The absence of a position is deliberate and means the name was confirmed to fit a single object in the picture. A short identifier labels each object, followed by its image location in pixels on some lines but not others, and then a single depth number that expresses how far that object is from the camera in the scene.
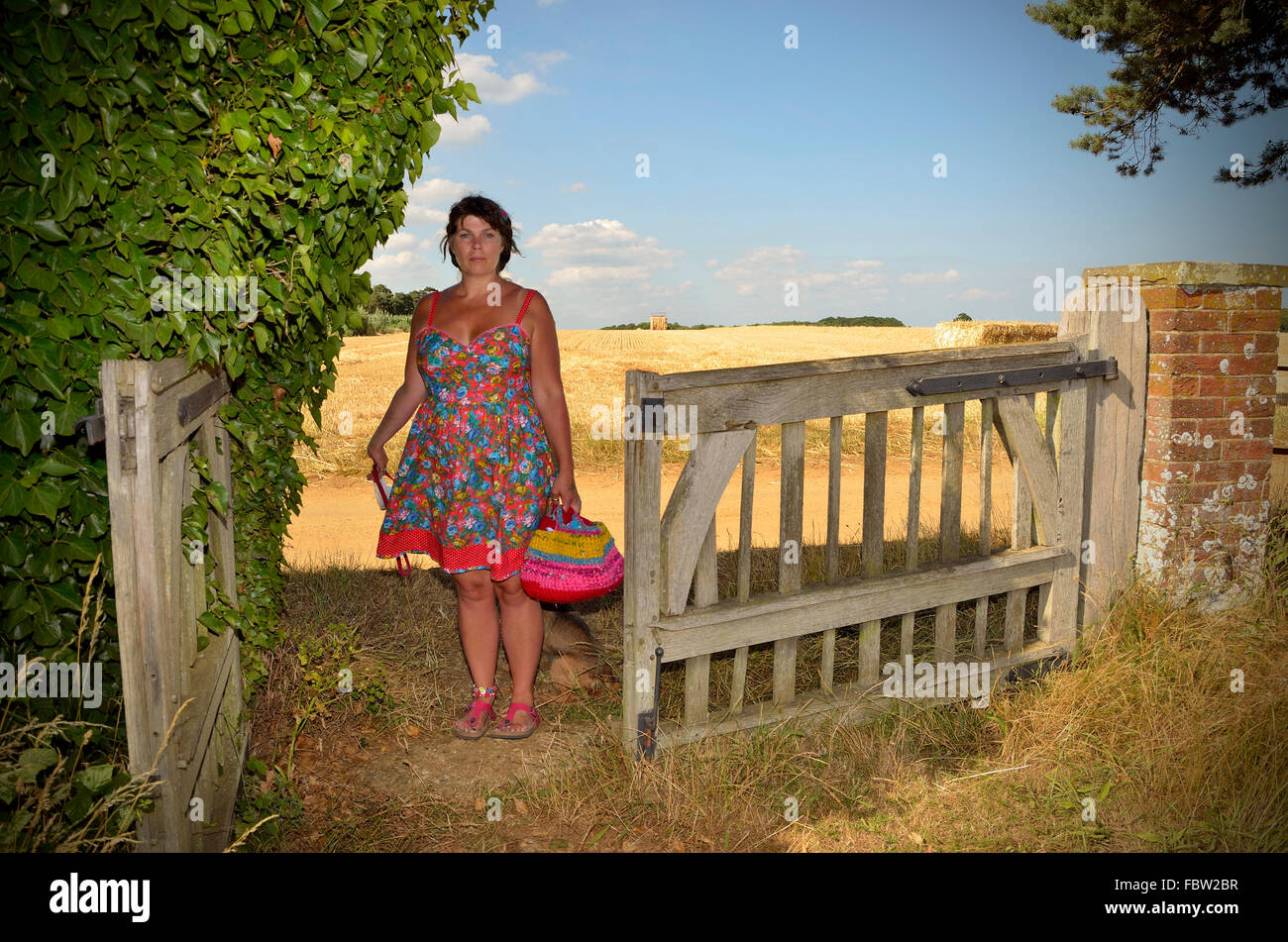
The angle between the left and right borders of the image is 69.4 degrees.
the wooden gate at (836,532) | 4.14
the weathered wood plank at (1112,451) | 5.30
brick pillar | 5.31
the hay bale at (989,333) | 23.50
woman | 4.29
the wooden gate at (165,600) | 2.69
